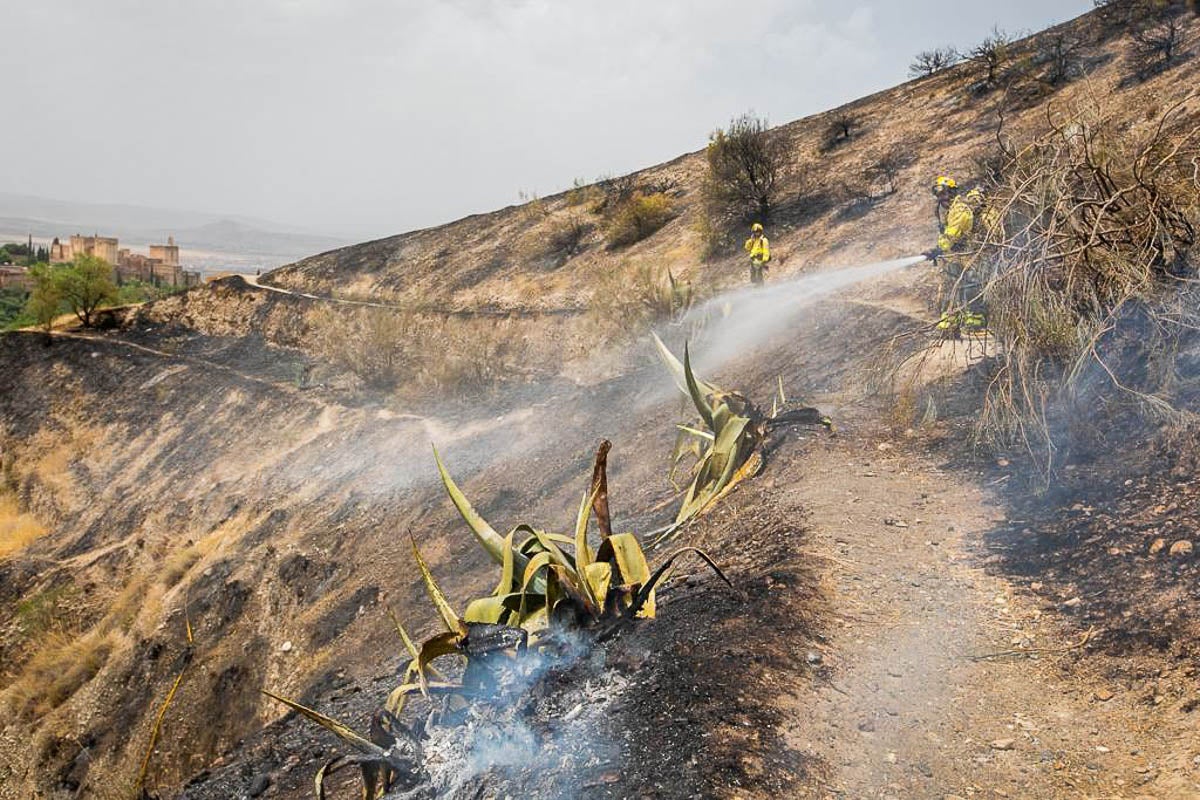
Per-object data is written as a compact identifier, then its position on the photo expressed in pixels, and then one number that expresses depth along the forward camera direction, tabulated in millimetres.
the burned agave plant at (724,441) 6688
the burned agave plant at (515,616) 3516
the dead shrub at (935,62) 25016
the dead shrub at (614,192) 27033
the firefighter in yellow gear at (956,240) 6375
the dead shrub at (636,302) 16109
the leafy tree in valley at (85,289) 27281
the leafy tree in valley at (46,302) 27188
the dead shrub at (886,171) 18703
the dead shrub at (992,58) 21141
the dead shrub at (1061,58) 19172
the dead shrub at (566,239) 24656
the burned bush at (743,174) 21016
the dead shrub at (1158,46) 16766
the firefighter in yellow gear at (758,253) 15664
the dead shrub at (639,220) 23688
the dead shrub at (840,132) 23438
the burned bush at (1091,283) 5242
